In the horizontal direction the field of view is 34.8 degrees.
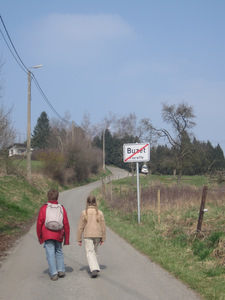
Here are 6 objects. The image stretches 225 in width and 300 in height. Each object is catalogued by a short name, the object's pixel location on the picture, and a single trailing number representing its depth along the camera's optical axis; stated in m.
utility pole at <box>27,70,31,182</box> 27.23
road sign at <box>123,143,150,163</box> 14.23
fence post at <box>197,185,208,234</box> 9.45
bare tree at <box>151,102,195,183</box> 46.94
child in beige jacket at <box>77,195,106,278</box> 7.12
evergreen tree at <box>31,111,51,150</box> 95.47
